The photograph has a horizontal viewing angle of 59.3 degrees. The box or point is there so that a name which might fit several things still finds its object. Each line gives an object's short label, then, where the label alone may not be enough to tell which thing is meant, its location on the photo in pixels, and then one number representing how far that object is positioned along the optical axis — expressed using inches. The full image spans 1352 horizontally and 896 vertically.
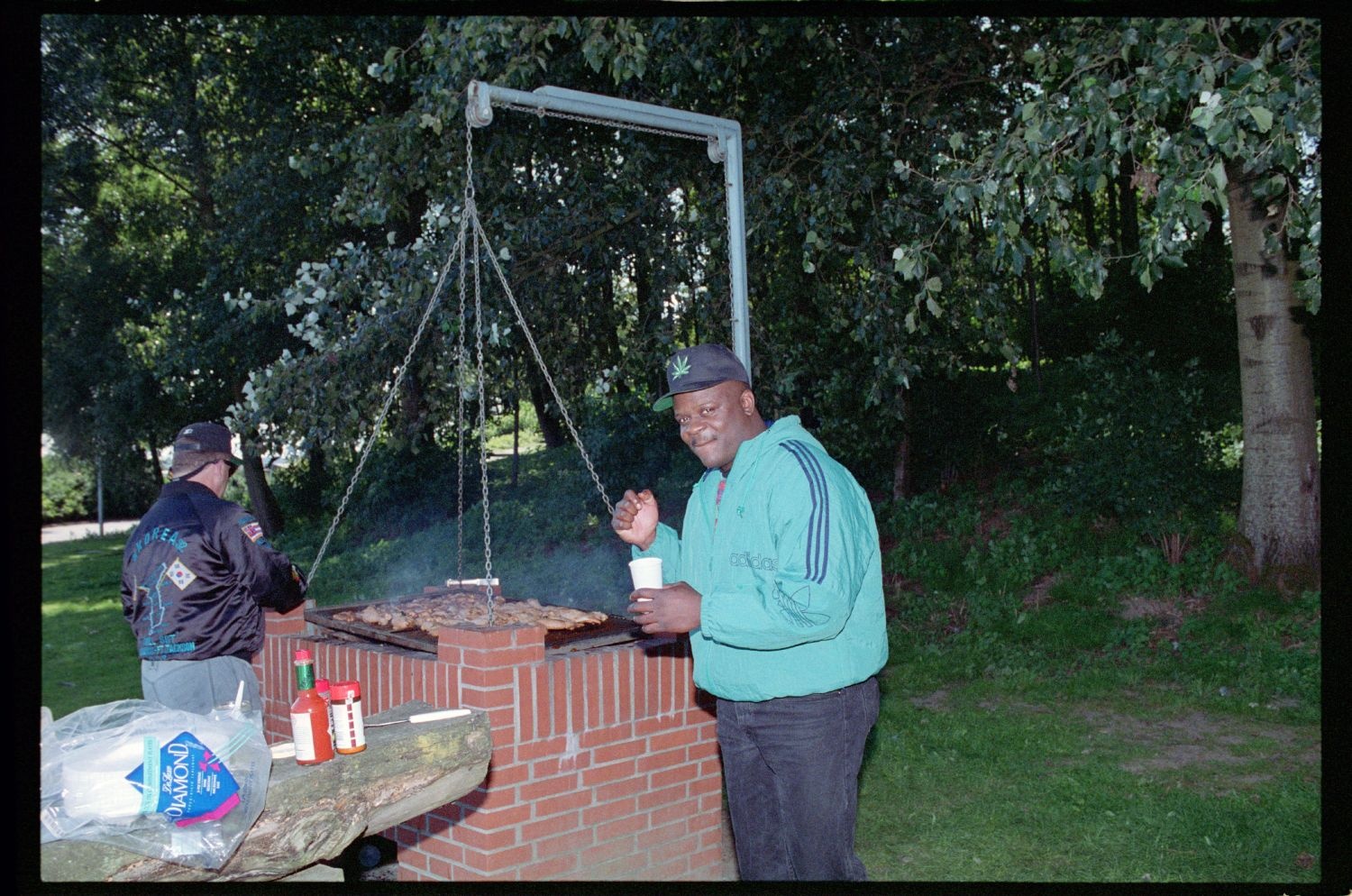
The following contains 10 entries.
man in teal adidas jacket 136.0
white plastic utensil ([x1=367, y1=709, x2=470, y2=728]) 154.3
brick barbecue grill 172.2
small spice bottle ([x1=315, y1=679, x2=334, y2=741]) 145.0
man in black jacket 190.9
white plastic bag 118.1
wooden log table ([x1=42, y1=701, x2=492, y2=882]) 117.3
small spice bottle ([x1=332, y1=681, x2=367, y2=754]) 142.2
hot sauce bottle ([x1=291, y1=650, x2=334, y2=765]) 137.2
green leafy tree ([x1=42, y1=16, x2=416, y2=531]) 650.8
